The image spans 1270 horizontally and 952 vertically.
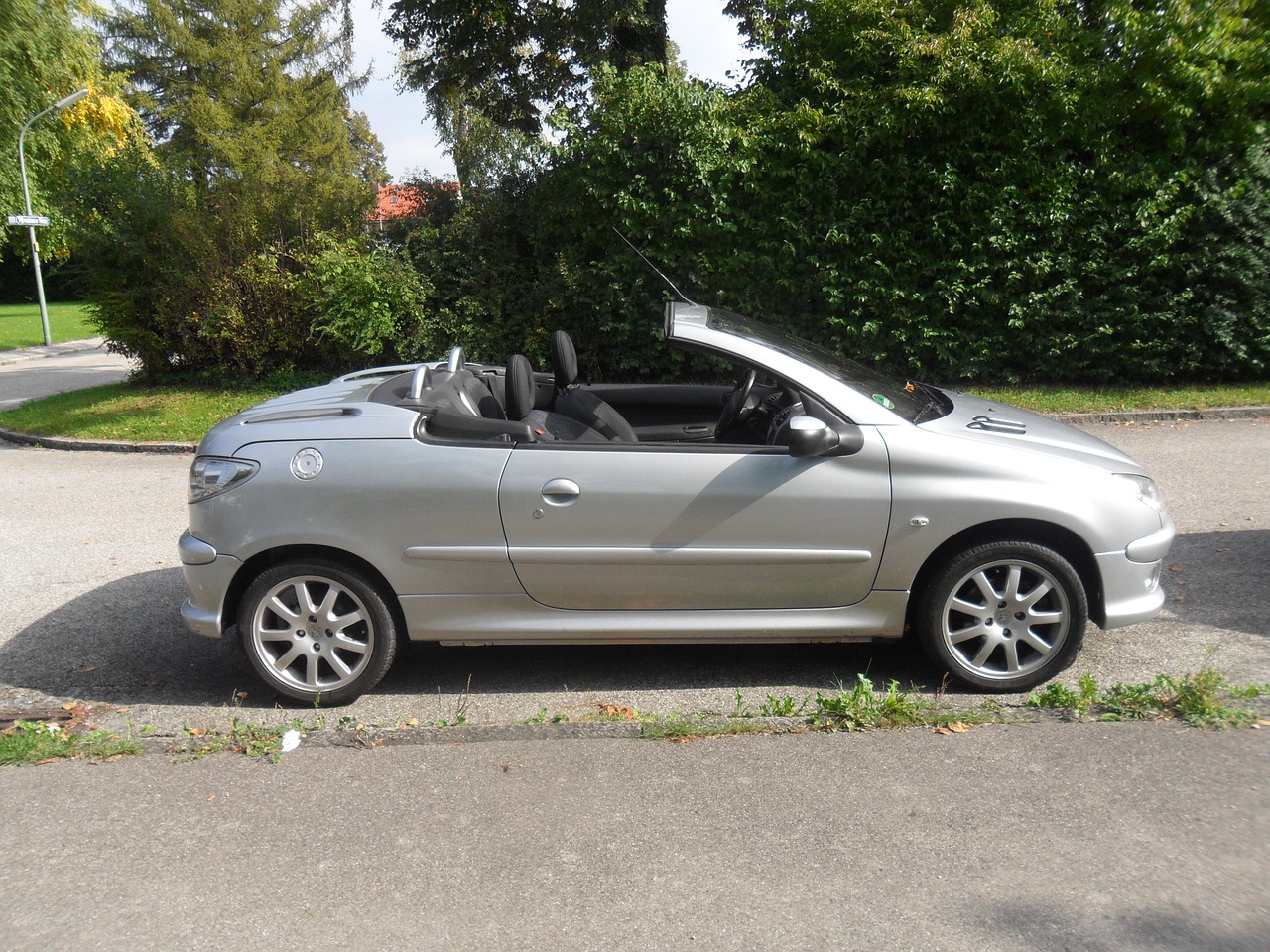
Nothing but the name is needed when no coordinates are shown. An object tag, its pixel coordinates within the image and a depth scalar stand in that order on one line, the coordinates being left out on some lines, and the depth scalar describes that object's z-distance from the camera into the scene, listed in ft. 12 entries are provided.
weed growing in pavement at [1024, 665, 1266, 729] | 13.65
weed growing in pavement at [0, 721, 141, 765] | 13.84
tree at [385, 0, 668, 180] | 51.85
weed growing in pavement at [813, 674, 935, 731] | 13.94
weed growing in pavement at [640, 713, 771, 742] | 13.87
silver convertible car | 14.69
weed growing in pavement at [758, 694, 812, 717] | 14.32
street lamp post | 74.79
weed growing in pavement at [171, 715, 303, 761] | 13.82
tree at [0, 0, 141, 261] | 89.04
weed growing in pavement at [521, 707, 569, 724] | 14.42
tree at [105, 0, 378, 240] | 122.83
